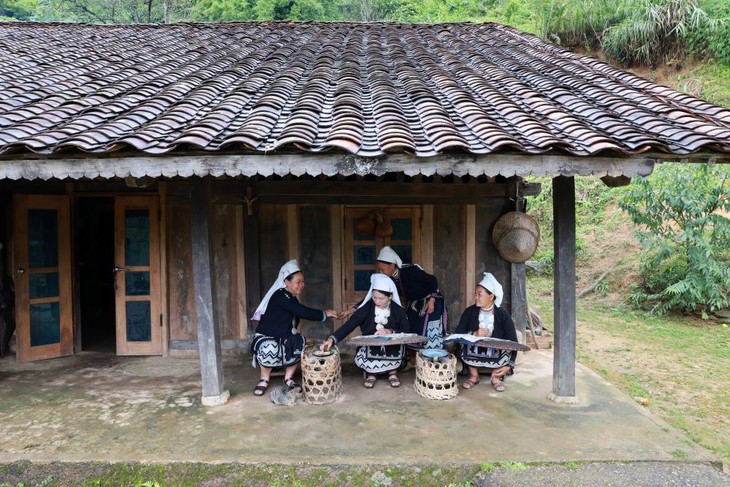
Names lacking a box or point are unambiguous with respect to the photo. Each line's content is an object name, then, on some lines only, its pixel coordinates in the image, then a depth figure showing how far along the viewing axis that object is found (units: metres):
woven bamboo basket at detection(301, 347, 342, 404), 4.62
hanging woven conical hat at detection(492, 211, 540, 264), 6.01
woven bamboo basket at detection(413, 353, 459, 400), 4.73
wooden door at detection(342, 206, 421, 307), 6.23
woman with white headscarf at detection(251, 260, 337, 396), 4.93
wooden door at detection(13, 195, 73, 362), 5.83
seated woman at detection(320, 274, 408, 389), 5.04
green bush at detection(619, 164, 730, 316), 9.09
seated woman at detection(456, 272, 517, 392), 5.09
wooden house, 3.59
